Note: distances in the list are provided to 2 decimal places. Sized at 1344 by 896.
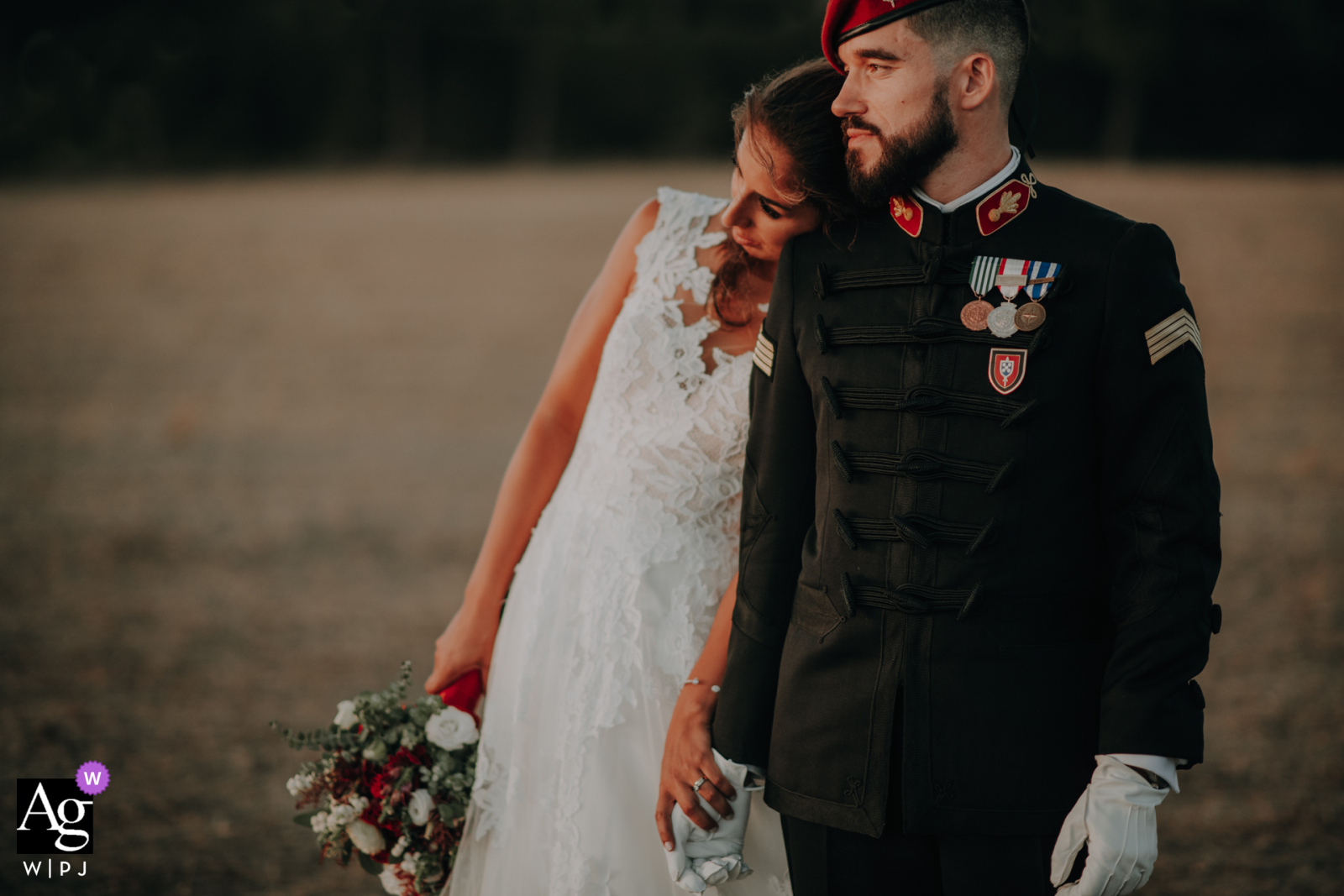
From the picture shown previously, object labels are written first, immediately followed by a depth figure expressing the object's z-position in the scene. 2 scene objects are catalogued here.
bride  3.83
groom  3.41
